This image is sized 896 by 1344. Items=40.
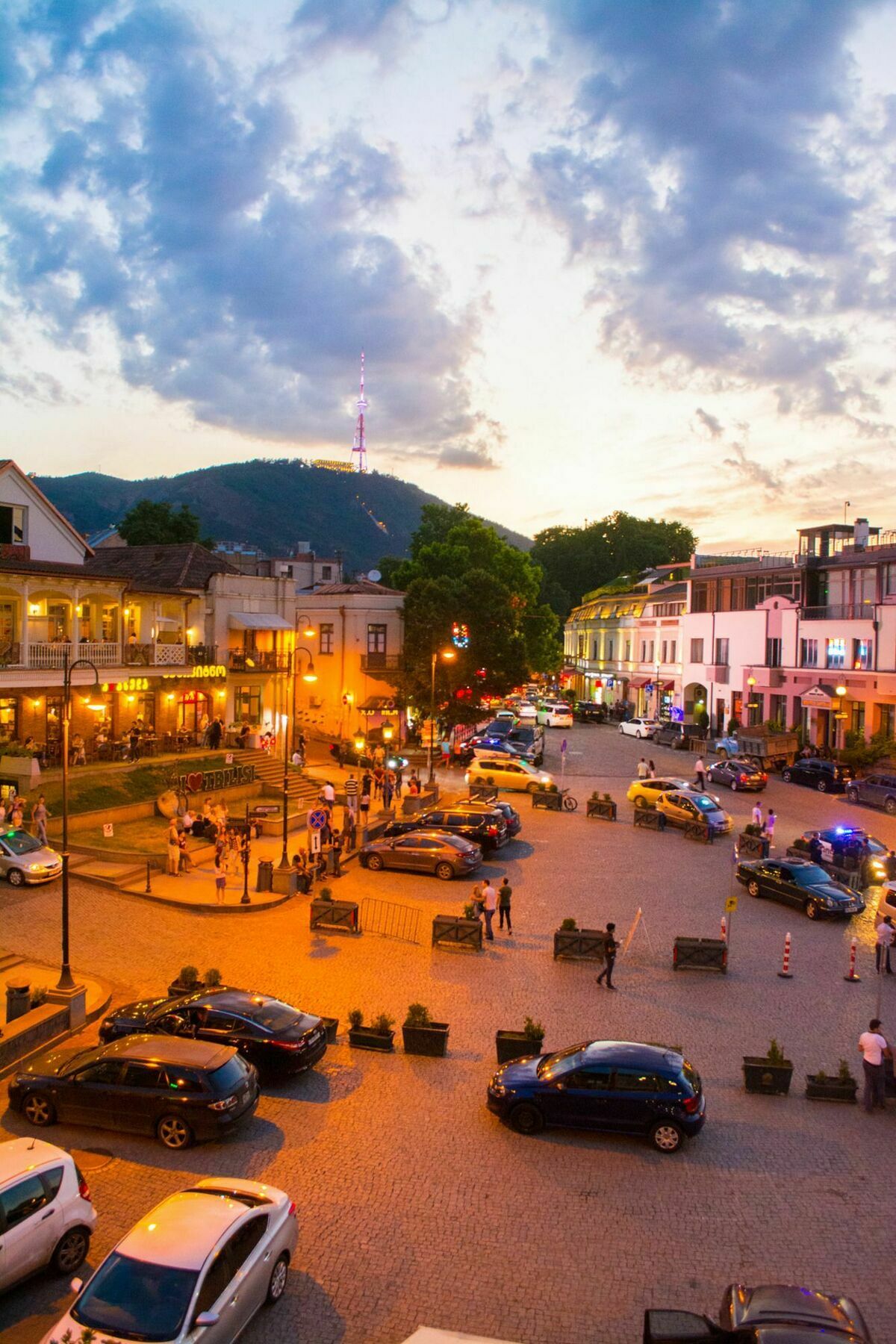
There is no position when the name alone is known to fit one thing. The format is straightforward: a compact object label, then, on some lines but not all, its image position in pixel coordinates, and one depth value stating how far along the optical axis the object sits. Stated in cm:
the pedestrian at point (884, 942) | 1964
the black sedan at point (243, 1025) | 1443
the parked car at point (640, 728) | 6206
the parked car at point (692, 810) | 3275
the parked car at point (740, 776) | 4206
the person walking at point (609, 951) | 1845
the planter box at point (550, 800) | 3744
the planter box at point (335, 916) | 2192
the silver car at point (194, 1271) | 801
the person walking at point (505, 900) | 2186
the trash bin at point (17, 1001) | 1562
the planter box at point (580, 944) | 1978
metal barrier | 2211
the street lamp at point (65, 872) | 1655
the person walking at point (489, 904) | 2150
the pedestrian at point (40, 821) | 2625
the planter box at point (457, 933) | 2064
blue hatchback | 1275
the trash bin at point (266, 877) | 2507
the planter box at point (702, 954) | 1944
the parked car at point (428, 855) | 2678
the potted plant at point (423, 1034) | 1550
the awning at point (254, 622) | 4438
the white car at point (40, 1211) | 934
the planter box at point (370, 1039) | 1571
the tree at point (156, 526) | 6875
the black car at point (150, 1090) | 1241
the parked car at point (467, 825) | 2922
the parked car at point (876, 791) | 3778
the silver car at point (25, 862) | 2414
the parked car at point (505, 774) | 4022
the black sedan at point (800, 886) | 2347
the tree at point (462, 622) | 5144
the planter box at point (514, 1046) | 1496
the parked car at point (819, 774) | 4278
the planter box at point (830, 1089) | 1432
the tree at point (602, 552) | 12650
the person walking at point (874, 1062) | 1395
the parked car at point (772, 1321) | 798
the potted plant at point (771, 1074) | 1436
